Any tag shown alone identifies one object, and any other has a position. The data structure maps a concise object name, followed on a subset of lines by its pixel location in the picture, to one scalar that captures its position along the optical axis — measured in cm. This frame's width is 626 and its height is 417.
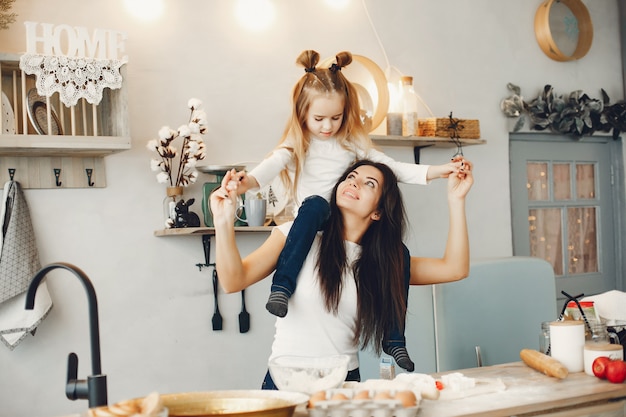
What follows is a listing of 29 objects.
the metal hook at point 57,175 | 316
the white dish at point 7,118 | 284
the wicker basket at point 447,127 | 394
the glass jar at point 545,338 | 229
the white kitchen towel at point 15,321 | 298
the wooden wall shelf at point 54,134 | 283
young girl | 245
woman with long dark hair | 210
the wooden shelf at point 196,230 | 321
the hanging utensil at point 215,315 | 349
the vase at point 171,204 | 327
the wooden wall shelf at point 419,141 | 379
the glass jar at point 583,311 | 230
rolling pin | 196
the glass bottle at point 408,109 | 387
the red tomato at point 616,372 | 191
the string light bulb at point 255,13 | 362
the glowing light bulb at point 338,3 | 388
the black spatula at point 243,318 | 355
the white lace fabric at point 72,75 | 278
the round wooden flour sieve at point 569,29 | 466
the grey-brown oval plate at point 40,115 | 284
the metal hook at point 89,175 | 322
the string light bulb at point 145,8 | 334
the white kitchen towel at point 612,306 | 240
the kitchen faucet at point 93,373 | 130
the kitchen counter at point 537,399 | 165
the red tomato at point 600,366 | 195
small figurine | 327
